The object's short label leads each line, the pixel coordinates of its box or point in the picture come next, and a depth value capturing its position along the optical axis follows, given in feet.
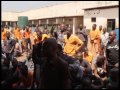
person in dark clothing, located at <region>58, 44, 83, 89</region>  8.51
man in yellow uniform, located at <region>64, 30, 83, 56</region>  14.00
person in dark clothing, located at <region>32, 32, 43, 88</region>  10.97
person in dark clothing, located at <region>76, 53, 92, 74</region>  11.11
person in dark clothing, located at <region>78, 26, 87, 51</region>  19.84
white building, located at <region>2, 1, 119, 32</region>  46.47
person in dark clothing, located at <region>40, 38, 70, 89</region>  6.10
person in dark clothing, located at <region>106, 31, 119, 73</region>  12.05
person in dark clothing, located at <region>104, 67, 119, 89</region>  6.20
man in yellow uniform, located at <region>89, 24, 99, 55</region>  22.73
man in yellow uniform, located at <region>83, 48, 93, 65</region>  12.93
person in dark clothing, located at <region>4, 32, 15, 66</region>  17.80
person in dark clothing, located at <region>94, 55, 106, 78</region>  10.57
